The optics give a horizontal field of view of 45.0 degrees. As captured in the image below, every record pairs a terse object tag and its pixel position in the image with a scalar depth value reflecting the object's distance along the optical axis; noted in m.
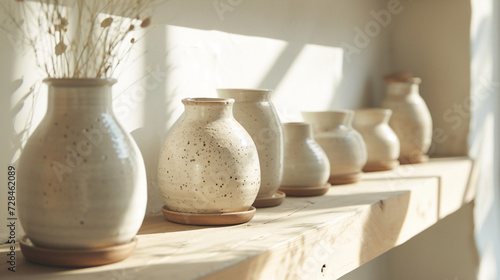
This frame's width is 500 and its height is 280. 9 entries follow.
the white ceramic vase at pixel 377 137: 1.84
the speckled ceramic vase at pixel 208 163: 1.07
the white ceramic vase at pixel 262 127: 1.27
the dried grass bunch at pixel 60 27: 0.93
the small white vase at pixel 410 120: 2.01
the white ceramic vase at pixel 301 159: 1.42
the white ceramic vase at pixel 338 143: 1.59
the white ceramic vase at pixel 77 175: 0.80
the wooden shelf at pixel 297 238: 0.83
